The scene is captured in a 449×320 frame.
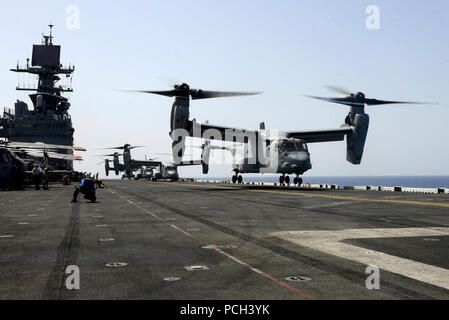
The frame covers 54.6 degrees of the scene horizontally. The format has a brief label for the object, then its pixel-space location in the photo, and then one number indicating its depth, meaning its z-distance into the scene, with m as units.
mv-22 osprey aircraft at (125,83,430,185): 37.97
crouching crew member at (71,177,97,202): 24.32
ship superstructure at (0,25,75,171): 87.31
